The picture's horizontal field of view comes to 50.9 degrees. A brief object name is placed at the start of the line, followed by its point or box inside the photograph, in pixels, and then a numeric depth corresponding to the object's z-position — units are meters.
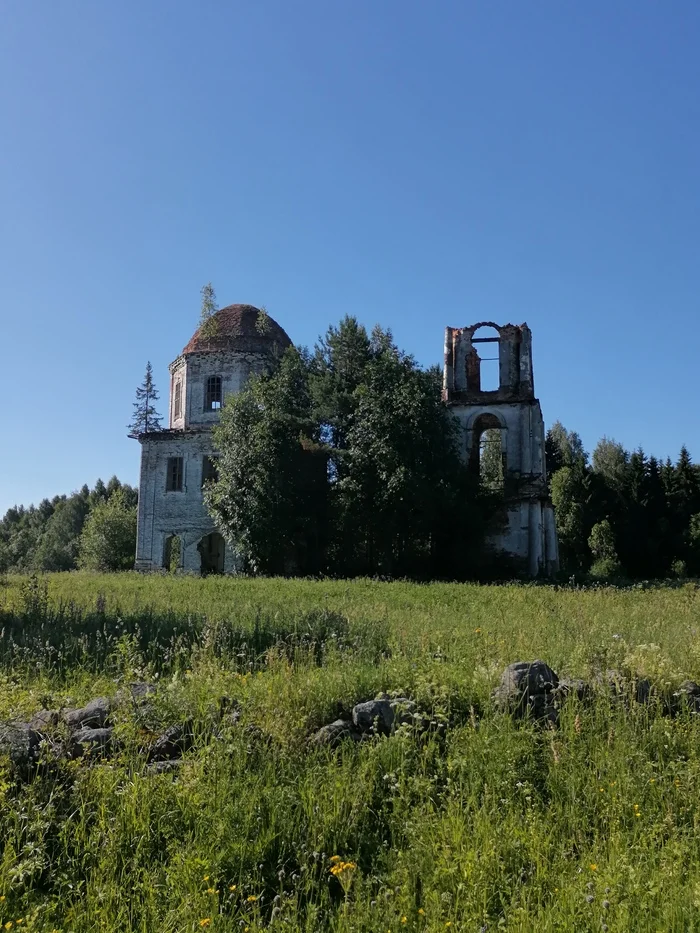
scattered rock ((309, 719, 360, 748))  5.77
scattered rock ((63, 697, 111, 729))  5.88
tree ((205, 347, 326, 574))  27.78
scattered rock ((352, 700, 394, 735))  5.98
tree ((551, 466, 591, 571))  46.44
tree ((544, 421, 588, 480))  54.50
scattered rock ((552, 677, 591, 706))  6.29
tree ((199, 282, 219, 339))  35.25
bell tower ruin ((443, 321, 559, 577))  30.06
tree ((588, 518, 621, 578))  43.19
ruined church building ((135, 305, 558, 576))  30.66
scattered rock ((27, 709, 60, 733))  5.72
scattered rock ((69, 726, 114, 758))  5.42
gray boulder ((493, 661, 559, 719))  6.14
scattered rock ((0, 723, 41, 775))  5.15
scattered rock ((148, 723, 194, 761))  5.55
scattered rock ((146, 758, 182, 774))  5.20
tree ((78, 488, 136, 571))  51.44
